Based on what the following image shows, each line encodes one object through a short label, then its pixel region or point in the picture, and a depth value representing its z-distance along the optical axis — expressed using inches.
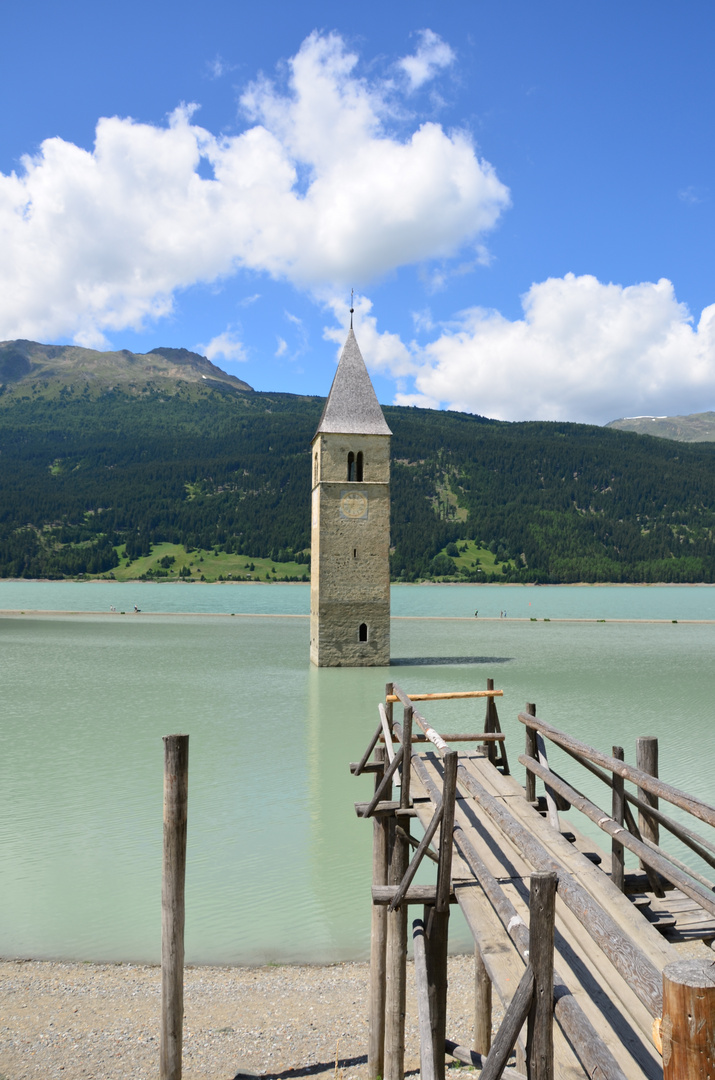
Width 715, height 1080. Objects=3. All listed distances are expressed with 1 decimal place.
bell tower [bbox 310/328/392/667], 1417.3
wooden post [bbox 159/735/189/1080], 289.6
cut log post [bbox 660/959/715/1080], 102.6
